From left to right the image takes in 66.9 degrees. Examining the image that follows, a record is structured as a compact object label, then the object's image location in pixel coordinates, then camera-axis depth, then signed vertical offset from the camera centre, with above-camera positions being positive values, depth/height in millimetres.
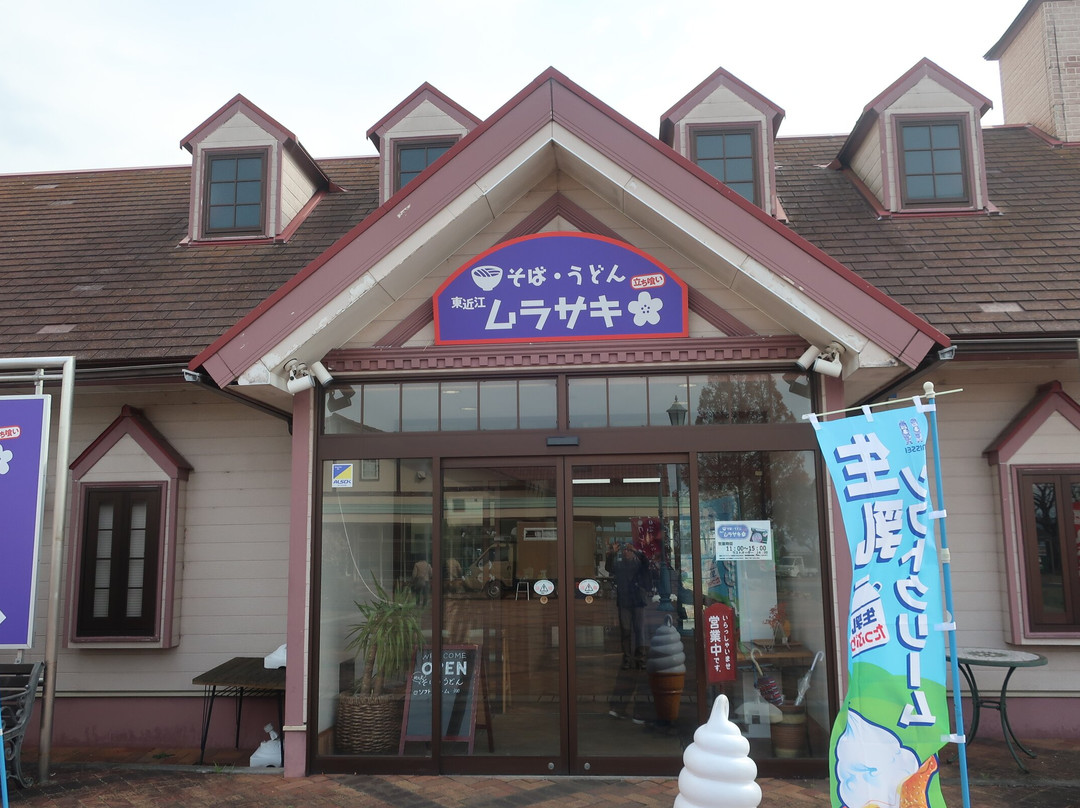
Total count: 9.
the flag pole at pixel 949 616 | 4500 -379
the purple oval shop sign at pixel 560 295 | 6695 +2103
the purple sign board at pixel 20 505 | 6457 +431
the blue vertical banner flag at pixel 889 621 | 4293 -389
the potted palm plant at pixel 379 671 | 6574 -931
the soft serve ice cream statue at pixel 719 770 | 3871 -1040
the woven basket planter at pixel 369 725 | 6555 -1346
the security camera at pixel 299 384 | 6449 +1348
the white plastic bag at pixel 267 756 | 6934 -1671
